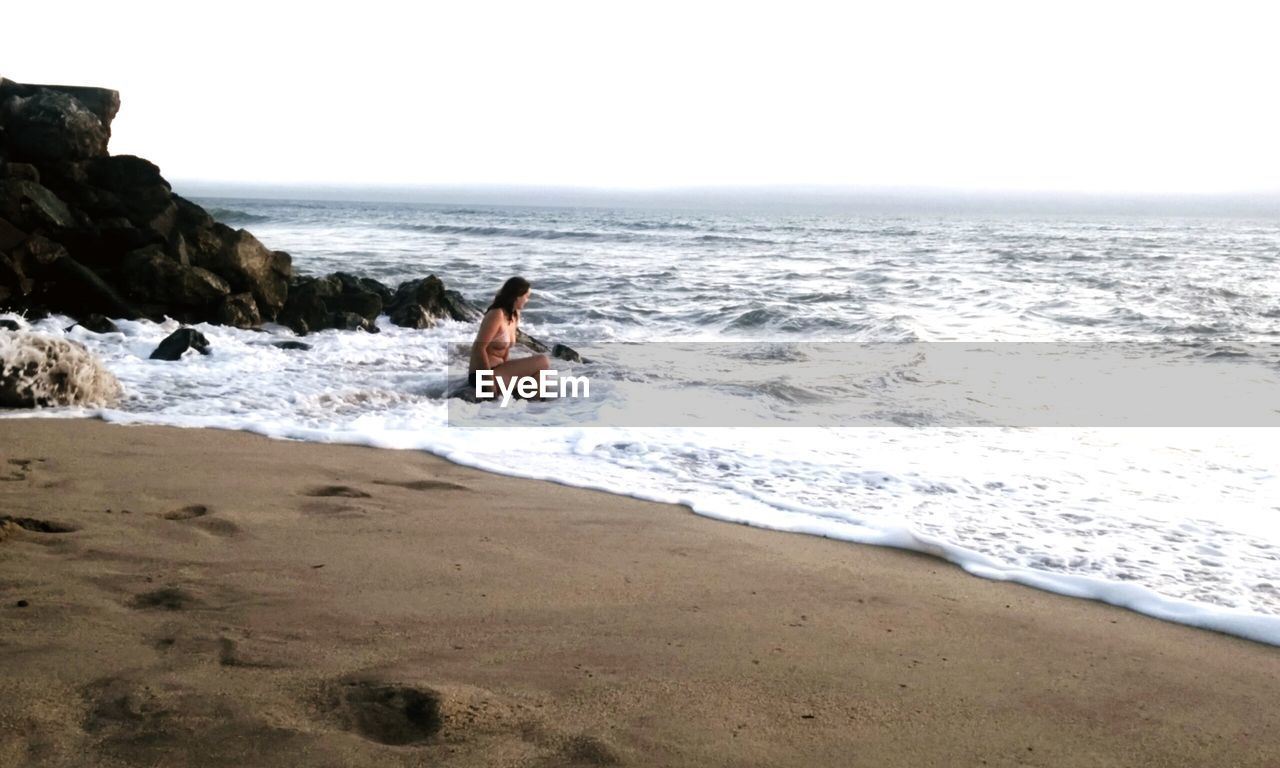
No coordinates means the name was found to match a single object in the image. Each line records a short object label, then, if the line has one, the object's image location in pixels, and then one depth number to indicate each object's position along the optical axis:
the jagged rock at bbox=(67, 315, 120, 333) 10.30
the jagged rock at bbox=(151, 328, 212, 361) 9.23
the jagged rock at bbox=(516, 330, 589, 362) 11.13
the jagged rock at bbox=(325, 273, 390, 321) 12.85
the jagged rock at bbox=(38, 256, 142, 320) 10.86
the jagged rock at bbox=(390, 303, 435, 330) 13.12
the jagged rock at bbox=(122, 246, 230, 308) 11.23
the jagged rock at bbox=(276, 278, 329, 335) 12.05
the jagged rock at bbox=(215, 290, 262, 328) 11.45
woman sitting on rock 8.65
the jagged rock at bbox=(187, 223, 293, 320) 12.02
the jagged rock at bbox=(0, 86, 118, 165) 11.77
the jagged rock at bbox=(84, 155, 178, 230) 11.92
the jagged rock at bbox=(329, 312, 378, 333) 12.33
